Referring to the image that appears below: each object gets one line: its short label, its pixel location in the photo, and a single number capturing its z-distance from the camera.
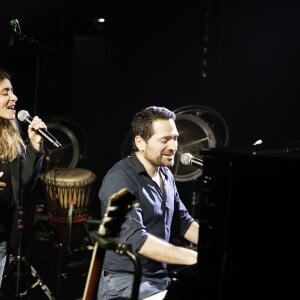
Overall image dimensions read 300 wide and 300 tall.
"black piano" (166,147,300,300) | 2.74
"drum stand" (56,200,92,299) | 7.49
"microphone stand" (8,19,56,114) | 6.83
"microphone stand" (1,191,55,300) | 6.81
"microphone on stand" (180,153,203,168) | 4.86
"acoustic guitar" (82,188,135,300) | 3.12
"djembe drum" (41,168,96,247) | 8.64
